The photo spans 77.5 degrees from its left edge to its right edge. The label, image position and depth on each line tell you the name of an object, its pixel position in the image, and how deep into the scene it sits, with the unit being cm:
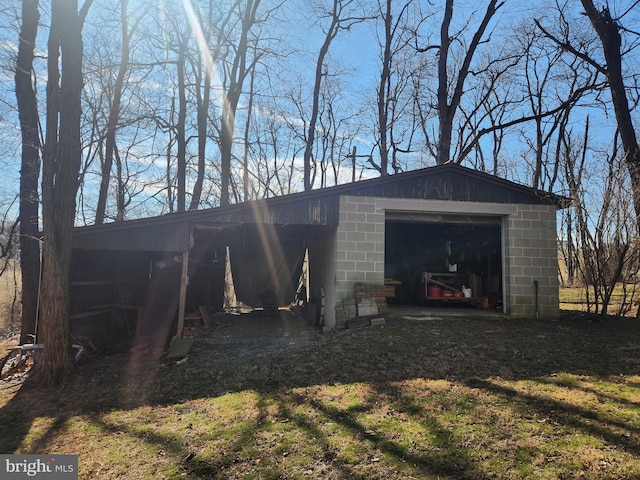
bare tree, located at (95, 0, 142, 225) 1608
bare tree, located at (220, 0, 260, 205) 1816
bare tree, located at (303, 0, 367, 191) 1978
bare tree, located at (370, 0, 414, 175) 2077
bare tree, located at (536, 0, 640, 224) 1116
